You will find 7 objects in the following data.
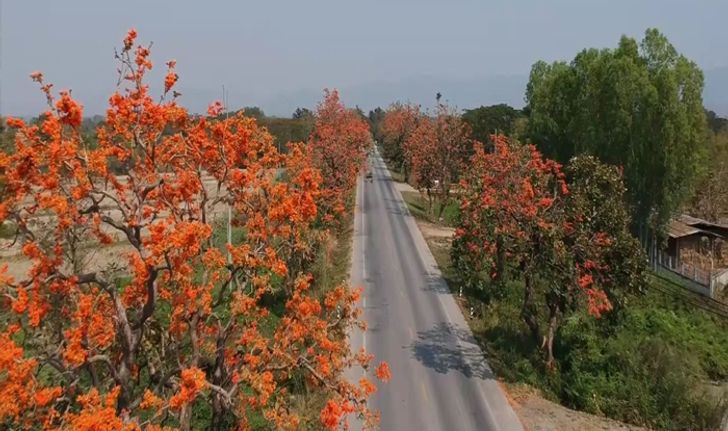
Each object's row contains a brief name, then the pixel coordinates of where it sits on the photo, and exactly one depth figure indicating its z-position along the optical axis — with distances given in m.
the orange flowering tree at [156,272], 10.84
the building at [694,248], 45.41
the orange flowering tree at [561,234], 24.47
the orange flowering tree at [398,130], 86.94
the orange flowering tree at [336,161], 43.66
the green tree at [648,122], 41.88
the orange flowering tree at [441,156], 59.71
